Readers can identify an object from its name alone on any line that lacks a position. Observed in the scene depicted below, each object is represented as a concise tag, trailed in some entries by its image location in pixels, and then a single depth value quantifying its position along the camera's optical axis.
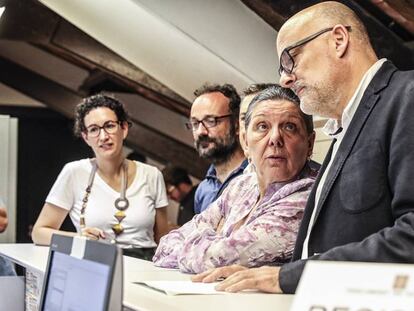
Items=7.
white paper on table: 1.46
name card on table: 0.71
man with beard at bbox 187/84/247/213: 2.95
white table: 1.29
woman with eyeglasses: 2.94
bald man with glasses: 1.47
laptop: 1.01
